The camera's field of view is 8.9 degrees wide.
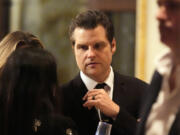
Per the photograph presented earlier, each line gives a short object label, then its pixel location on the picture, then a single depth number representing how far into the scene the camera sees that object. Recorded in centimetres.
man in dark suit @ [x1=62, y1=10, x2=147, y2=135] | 365
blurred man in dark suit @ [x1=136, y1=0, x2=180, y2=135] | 305
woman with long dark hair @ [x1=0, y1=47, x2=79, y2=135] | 338
